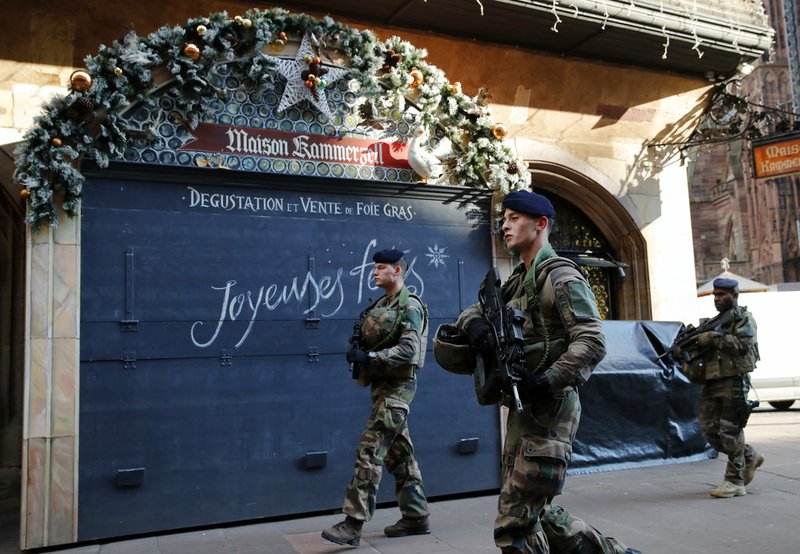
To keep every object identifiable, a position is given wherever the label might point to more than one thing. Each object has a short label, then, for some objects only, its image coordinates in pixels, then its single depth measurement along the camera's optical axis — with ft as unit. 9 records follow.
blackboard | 20.65
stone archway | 33.94
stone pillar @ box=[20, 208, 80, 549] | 19.35
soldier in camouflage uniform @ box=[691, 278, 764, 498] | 23.97
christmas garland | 20.12
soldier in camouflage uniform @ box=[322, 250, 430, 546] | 18.93
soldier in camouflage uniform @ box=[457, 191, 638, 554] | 12.64
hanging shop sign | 40.04
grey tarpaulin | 28.66
